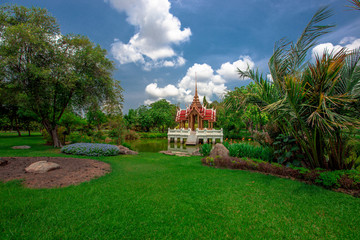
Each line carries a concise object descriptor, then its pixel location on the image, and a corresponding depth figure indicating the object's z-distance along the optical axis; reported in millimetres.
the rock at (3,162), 6116
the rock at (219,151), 8125
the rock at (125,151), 10781
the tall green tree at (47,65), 9797
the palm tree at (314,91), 4085
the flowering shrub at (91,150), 9664
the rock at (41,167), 5430
